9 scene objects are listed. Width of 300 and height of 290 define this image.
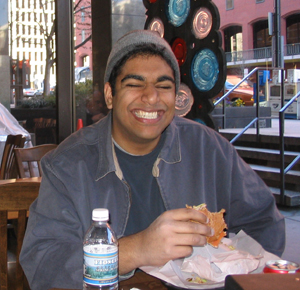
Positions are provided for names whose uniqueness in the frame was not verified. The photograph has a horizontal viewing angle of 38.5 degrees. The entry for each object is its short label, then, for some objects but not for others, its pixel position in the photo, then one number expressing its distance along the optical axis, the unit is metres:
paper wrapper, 1.24
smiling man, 1.47
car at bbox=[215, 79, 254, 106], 7.89
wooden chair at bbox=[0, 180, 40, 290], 1.70
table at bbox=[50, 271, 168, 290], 1.29
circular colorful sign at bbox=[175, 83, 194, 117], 3.88
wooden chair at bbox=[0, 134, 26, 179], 4.38
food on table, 1.24
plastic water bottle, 1.11
